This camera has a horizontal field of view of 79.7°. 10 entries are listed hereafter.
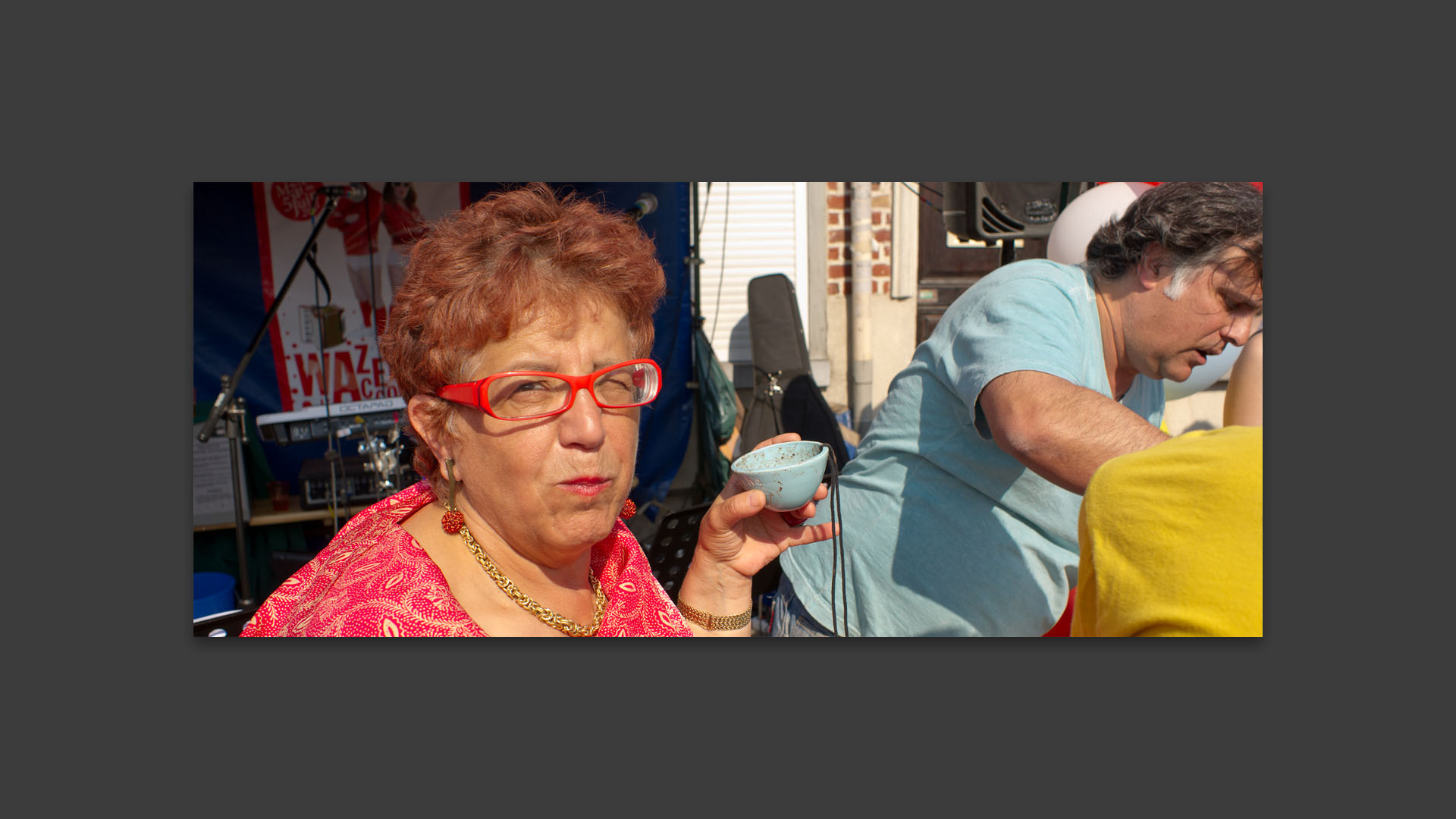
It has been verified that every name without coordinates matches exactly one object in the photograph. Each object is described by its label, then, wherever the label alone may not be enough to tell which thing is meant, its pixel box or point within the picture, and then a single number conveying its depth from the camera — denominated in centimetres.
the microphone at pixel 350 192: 335
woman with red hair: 162
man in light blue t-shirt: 195
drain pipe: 560
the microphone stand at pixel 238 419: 333
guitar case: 498
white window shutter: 571
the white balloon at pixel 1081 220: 296
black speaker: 383
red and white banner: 453
